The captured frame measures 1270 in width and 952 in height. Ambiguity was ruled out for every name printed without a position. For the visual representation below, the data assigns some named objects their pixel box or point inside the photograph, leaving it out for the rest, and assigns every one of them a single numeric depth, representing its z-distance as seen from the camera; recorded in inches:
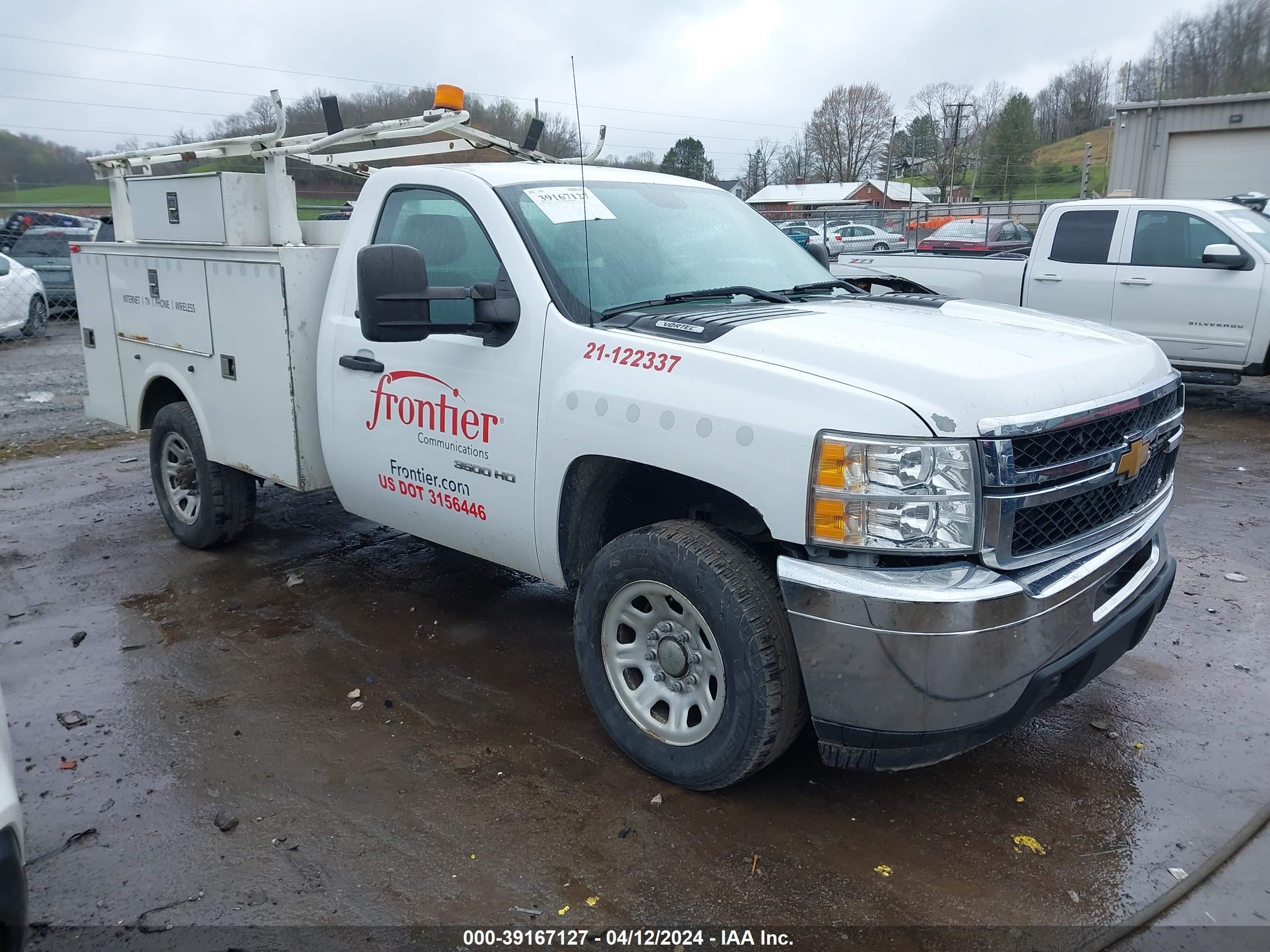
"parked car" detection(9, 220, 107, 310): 675.4
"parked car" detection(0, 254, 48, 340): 580.4
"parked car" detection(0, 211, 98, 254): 766.5
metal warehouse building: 838.5
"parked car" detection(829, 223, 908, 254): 1165.7
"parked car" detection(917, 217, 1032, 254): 837.2
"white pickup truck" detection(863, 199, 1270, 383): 351.3
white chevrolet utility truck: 105.3
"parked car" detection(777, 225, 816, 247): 1095.6
